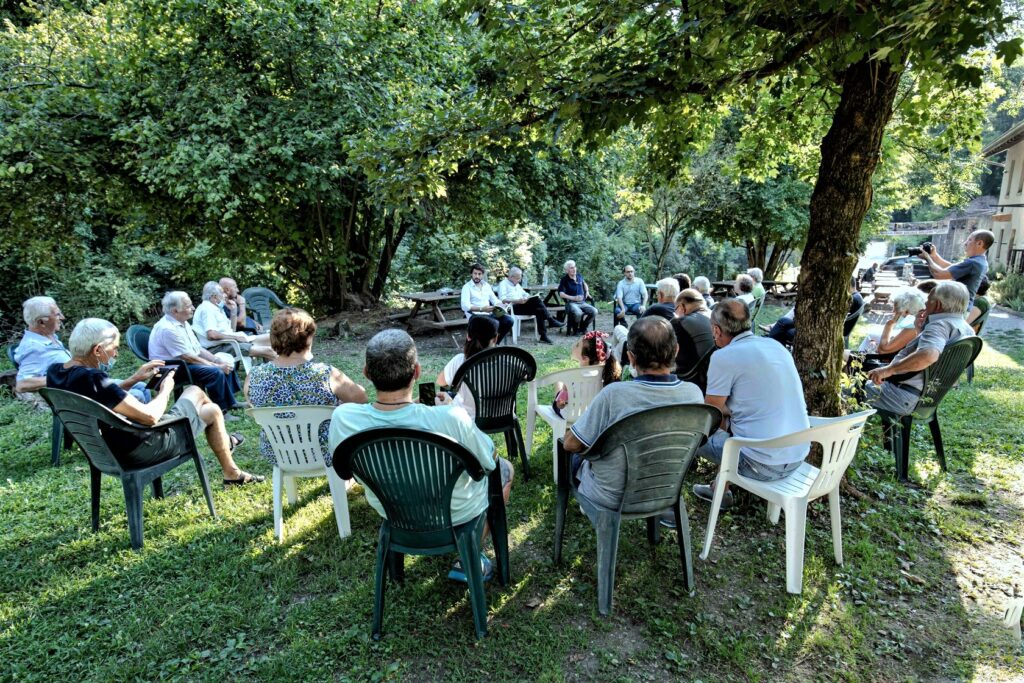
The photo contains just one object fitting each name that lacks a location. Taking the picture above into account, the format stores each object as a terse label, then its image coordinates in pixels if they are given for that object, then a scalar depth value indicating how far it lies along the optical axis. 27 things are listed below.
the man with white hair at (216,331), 6.06
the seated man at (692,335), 4.28
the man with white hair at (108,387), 3.02
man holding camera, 5.48
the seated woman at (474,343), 3.80
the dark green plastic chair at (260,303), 8.20
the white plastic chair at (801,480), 2.64
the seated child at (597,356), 3.77
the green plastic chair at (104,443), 2.91
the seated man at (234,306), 6.85
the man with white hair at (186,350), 4.86
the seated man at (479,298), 8.84
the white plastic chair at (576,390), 3.72
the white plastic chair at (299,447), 2.99
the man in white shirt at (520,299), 9.42
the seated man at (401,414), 2.31
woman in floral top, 3.12
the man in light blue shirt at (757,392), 2.85
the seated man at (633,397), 2.47
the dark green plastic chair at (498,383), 3.69
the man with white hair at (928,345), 3.71
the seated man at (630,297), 9.43
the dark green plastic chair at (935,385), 3.74
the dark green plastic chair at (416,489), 2.15
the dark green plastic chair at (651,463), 2.37
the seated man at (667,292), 5.17
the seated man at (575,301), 9.70
